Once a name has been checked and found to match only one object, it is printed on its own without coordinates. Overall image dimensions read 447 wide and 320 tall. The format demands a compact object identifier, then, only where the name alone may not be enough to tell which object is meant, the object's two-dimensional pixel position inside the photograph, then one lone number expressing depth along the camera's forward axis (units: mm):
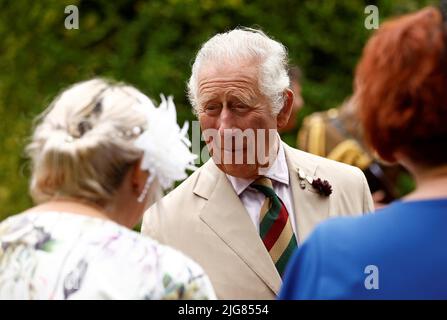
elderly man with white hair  4059
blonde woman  2889
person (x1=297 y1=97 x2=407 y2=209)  6812
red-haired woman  2705
